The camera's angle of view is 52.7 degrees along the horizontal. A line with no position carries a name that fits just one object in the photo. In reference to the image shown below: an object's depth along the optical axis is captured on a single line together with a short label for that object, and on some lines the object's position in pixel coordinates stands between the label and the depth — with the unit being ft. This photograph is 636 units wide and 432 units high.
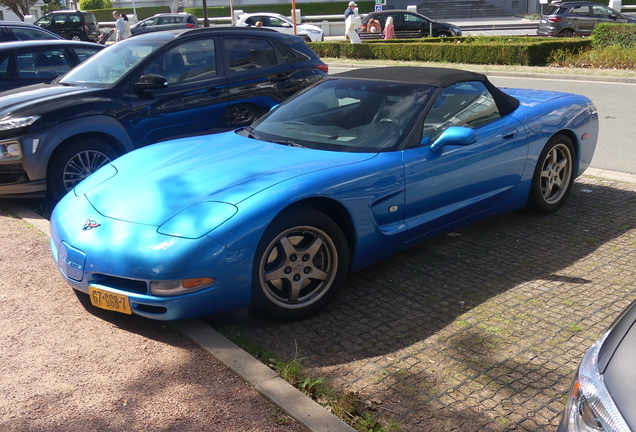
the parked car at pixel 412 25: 94.07
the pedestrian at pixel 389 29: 87.10
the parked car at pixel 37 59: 29.01
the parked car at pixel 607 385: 5.98
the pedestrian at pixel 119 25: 93.20
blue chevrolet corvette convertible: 11.94
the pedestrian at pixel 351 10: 91.96
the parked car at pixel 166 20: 110.81
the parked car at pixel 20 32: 44.28
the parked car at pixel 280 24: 100.17
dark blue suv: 20.39
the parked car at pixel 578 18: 85.61
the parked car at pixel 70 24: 106.01
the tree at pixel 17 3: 150.61
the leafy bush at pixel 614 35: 64.75
